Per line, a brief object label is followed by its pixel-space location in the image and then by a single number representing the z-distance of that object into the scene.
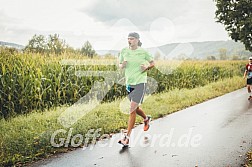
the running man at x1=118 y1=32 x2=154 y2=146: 5.29
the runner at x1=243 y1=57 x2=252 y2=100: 12.32
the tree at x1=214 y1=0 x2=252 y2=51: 28.33
